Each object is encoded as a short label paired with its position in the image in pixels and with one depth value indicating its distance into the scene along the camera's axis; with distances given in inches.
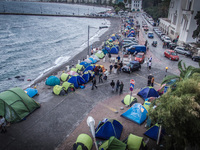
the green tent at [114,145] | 374.3
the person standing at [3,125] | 467.2
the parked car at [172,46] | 1445.6
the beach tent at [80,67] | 923.4
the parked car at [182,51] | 1244.7
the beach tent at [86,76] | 799.1
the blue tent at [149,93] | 641.0
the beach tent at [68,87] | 696.2
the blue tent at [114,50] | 1291.8
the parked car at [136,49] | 1279.5
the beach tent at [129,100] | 601.6
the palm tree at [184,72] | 398.4
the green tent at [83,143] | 390.6
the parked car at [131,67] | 913.5
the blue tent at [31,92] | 668.1
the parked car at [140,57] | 1067.0
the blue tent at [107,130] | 443.2
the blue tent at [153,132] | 444.3
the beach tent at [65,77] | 809.5
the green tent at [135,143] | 390.6
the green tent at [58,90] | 679.1
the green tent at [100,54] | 1185.4
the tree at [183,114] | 267.7
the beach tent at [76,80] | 740.6
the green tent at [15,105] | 511.0
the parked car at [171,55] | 1142.3
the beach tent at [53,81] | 779.4
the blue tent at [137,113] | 514.3
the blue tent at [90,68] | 885.2
